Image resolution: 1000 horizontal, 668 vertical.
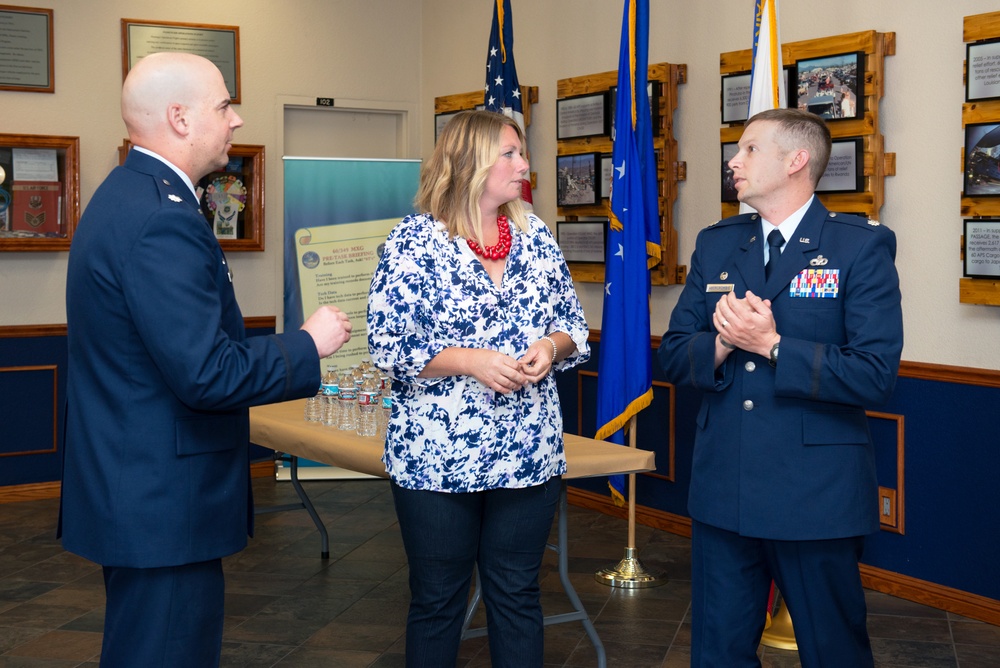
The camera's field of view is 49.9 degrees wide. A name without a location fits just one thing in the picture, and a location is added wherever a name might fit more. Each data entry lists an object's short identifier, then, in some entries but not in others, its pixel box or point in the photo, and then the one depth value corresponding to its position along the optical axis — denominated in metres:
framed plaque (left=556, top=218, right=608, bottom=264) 5.86
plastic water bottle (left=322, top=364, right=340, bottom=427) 4.11
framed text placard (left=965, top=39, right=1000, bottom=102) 3.89
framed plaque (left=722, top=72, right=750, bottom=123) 4.90
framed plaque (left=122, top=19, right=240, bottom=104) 6.48
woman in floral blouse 2.51
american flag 5.59
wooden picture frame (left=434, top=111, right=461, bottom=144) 7.08
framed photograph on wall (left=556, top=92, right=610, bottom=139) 5.76
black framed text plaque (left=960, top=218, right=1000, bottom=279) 3.94
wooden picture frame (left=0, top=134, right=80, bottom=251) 6.12
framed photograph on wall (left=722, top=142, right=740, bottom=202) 4.98
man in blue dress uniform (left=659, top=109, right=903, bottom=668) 2.35
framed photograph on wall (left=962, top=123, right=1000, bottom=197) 3.93
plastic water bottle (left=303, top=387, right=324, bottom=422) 4.19
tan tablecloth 3.46
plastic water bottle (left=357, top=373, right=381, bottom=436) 3.85
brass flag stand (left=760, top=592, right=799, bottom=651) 3.83
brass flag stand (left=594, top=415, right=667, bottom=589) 4.58
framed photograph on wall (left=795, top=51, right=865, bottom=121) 4.36
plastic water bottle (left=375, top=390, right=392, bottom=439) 3.86
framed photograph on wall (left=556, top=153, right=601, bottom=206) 5.84
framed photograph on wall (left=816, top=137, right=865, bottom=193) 4.36
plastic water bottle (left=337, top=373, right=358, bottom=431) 3.98
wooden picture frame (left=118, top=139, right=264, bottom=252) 6.73
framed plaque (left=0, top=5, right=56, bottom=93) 6.13
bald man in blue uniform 1.94
